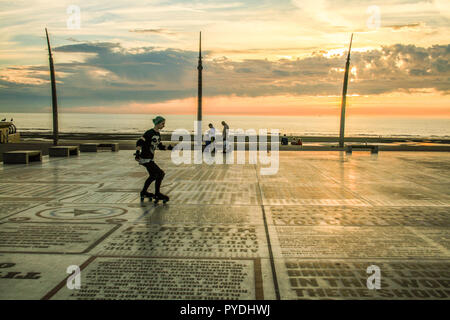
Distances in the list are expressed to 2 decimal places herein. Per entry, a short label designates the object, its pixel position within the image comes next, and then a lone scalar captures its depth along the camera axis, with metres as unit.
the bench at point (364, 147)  22.92
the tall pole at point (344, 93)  24.28
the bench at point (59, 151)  19.09
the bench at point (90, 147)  21.94
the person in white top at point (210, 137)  20.58
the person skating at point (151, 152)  8.67
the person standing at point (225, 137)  20.94
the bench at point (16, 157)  15.78
